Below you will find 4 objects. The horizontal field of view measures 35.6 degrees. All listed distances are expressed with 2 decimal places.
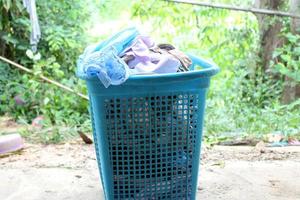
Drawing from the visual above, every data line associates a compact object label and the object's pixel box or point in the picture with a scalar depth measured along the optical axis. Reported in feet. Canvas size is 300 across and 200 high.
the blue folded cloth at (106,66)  5.44
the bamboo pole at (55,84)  12.36
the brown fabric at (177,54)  6.23
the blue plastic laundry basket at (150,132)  5.68
